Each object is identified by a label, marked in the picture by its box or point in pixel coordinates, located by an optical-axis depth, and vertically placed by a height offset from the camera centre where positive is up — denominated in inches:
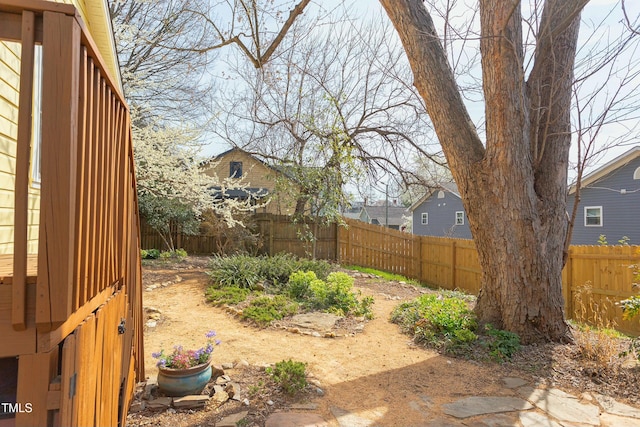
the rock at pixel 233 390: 117.5 -52.9
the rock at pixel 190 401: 111.1 -52.4
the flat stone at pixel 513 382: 135.0 -56.9
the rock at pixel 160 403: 110.3 -52.7
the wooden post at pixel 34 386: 48.1 -20.8
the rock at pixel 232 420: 100.1 -53.1
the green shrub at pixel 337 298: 239.8 -49.1
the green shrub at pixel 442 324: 170.9 -48.8
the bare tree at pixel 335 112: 378.9 +123.7
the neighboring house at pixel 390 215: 1535.4 +40.3
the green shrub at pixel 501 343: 158.1 -51.1
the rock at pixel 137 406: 108.7 -52.8
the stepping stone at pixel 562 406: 111.0 -56.6
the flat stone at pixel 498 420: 106.9 -56.2
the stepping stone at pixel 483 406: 114.7 -56.7
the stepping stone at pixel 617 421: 107.3 -56.4
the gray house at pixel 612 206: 483.8 +26.2
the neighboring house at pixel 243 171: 713.6 +108.9
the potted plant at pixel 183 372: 114.3 -45.4
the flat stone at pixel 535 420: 106.3 -56.2
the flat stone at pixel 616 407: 113.9 -56.5
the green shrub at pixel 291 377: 121.1 -50.0
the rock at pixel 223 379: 127.6 -53.0
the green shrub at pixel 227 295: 253.0 -49.2
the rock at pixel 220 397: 115.4 -53.9
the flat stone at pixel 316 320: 210.5 -55.6
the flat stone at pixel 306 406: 113.7 -55.2
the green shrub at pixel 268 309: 217.9 -51.7
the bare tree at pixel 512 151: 165.2 +33.7
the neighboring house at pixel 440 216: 826.9 +21.0
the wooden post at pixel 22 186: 46.3 +4.7
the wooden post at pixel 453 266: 415.8 -45.7
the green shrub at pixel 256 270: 291.7 -37.4
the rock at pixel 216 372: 133.8 -52.4
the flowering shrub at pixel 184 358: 117.0 -42.5
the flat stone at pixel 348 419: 106.0 -55.9
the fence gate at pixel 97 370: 50.8 -24.0
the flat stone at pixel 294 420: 102.5 -54.3
